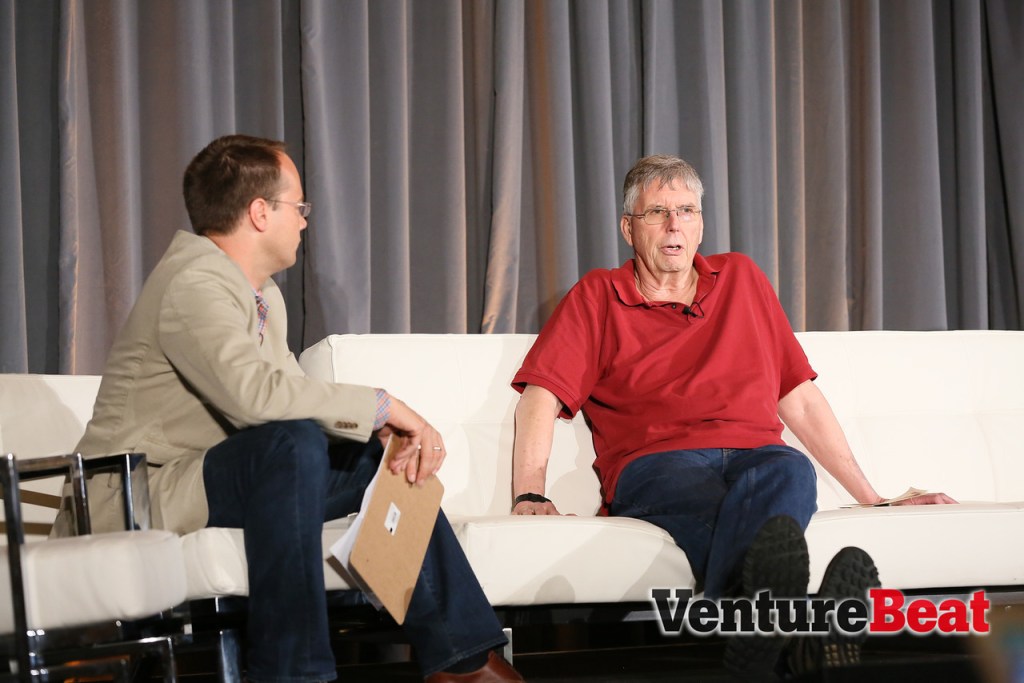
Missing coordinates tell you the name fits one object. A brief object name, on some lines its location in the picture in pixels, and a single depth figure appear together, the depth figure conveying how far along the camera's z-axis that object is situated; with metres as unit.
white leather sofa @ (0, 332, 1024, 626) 5.16
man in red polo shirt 5.32
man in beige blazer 4.94
